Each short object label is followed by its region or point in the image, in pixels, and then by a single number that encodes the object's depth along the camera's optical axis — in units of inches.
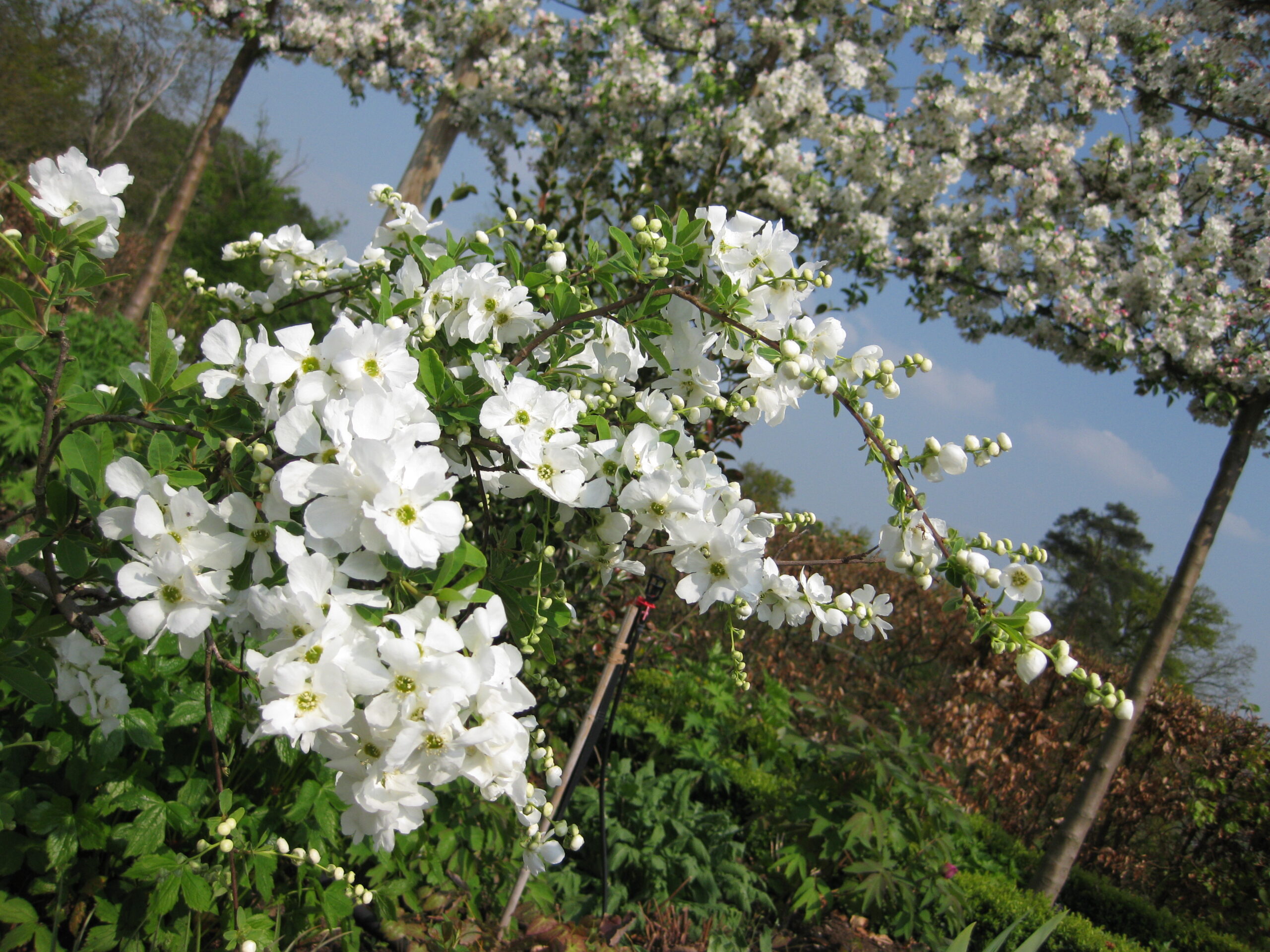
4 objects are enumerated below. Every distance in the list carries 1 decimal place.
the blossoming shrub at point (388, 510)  30.9
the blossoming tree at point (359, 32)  231.6
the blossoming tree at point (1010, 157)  165.2
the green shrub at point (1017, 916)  135.9
